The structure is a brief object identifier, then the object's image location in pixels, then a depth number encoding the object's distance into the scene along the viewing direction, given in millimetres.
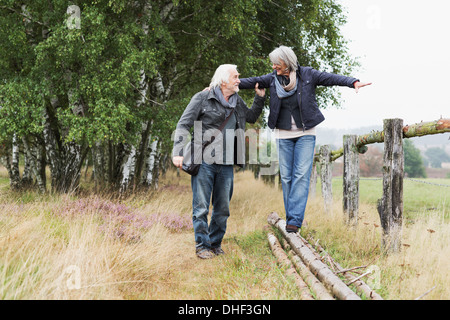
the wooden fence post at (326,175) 8219
